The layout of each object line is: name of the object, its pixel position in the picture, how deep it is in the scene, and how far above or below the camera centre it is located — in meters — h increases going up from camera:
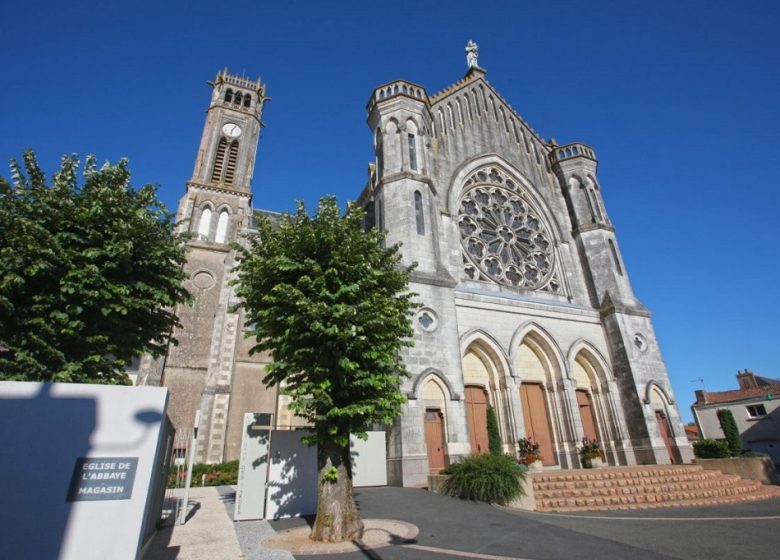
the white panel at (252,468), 9.41 -0.08
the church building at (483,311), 16.28 +6.65
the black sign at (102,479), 4.66 -0.10
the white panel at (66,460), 4.46 +0.11
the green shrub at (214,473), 18.28 -0.31
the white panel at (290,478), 9.73 -0.32
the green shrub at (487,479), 10.64 -0.52
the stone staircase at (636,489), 11.20 -0.99
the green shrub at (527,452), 14.19 +0.17
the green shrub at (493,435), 14.18 +0.77
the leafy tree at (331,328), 7.83 +2.57
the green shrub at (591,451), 16.25 +0.16
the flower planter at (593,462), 16.16 -0.26
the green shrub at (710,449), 16.02 +0.12
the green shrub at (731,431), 17.23 +0.81
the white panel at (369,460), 13.38 +0.03
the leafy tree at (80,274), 8.11 +3.88
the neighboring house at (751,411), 33.09 +3.24
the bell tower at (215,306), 21.47 +9.13
